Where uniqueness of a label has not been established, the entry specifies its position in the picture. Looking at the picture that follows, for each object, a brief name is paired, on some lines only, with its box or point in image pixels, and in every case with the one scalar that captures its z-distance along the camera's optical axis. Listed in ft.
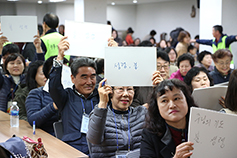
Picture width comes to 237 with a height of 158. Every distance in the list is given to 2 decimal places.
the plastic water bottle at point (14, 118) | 10.37
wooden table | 7.97
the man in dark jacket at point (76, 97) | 9.50
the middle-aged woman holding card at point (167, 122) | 6.91
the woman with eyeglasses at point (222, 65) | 15.02
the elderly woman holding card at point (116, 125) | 7.96
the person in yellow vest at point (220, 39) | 21.22
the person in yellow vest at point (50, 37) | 16.92
